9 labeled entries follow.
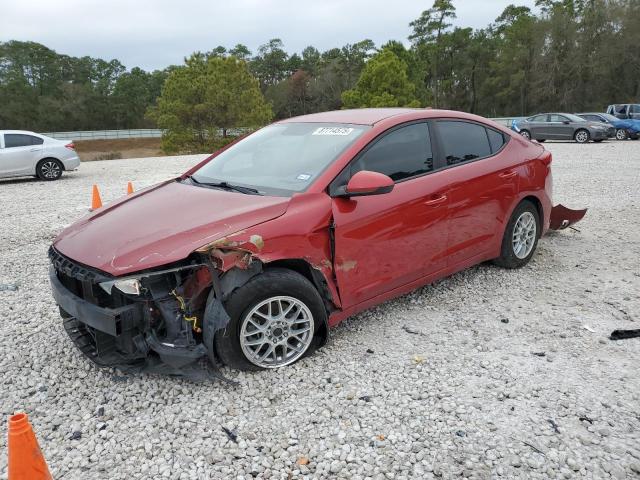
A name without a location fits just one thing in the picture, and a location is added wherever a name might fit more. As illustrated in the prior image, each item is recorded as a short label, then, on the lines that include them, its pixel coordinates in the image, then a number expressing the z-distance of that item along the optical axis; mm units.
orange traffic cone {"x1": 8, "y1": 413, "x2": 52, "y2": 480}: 2184
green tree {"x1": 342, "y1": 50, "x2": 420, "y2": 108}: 36250
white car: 13359
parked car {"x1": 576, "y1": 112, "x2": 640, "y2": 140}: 24203
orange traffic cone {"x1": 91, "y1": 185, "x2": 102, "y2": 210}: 8742
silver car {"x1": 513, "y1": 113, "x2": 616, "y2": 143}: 22969
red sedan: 3094
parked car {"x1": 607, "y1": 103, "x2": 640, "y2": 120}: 25225
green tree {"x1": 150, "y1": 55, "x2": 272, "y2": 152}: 35500
